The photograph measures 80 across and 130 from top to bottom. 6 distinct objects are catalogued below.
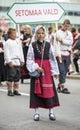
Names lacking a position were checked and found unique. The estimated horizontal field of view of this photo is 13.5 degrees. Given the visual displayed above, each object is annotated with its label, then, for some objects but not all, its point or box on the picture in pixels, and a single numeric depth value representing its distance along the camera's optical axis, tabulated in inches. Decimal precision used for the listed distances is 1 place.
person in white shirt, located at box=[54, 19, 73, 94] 326.6
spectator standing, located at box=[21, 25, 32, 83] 378.3
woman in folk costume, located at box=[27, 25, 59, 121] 232.1
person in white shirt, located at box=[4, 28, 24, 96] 318.7
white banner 378.7
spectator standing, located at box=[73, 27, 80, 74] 471.3
